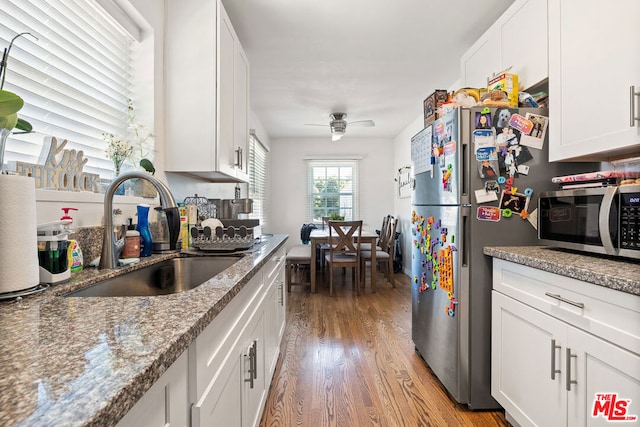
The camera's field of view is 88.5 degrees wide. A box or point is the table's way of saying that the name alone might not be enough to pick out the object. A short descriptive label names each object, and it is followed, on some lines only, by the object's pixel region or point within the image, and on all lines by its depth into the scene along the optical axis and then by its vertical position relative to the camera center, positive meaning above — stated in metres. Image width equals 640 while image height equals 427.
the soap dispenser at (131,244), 1.38 -0.14
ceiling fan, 4.65 +1.24
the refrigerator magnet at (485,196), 1.70 +0.08
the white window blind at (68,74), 1.12 +0.57
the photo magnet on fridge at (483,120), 1.70 +0.47
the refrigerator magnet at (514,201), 1.70 +0.05
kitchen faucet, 1.19 +0.01
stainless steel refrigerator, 1.69 +0.03
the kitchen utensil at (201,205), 2.19 +0.05
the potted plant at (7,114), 0.79 +0.25
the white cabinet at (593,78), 1.25 +0.56
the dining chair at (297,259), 4.29 -0.62
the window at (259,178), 4.46 +0.51
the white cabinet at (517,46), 1.77 +1.03
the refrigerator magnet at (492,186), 1.70 +0.13
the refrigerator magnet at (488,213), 1.71 -0.01
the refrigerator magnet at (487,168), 1.70 +0.22
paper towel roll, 0.80 -0.05
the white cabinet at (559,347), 1.00 -0.50
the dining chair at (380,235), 4.84 -0.39
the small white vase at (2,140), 0.85 +0.19
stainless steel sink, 1.21 -0.27
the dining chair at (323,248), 4.94 -0.57
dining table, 4.15 -0.44
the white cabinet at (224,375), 0.59 -0.40
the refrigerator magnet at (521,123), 1.68 +0.45
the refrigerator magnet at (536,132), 1.68 +0.40
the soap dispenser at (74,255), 1.09 -0.15
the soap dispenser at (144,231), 1.50 -0.09
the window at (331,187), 6.26 +0.47
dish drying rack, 1.68 -0.14
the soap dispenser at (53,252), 0.95 -0.12
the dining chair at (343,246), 4.08 -0.44
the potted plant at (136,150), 1.62 +0.32
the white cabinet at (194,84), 1.92 +0.75
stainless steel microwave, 1.14 -0.03
